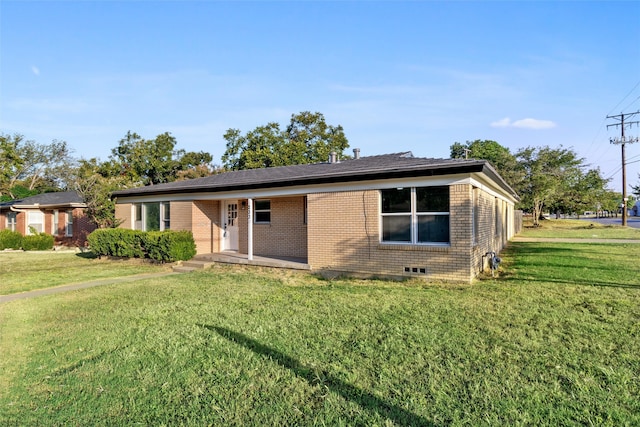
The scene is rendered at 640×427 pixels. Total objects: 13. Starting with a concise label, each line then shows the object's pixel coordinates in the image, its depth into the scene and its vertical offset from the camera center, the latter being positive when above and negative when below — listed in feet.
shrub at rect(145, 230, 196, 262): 41.01 -3.89
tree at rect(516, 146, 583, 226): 117.08 +12.64
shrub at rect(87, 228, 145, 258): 44.70 -3.83
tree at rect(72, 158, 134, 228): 52.42 +2.17
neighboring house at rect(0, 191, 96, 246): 68.33 -0.85
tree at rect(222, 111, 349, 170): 114.93 +23.89
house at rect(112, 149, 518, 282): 27.94 -0.30
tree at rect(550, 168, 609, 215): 123.85 +6.45
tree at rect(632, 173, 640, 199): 156.76 +8.69
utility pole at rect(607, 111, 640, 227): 112.37 +22.40
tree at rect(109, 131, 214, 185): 115.14 +18.16
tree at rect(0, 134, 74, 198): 144.15 +21.98
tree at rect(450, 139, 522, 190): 119.07 +23.29
